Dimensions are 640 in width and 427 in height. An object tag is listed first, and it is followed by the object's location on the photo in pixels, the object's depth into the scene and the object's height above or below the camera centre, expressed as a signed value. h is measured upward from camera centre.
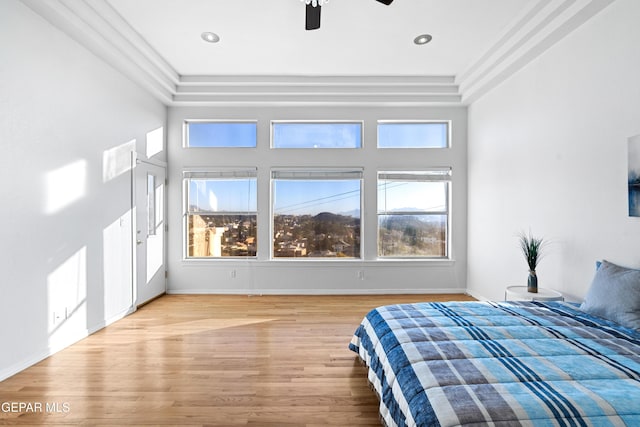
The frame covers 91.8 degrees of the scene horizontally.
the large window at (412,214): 4.91 -0.03
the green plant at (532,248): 2.97 -0.37
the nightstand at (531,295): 2.76 -0.76
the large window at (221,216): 4.92 -0.05
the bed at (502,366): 1.16 -0.74
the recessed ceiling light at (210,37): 3.42 +1.98
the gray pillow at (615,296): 2.00 -0.57
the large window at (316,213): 4.90 -0.01
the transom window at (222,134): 4.92 +1.25
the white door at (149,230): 4.16 -0.25
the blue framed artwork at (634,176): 2.24 +0.26
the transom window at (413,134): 4.93 +1.25
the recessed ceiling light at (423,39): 3.47 +1.97
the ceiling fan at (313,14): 2.41 +1.60
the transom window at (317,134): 4.90 +1.24
